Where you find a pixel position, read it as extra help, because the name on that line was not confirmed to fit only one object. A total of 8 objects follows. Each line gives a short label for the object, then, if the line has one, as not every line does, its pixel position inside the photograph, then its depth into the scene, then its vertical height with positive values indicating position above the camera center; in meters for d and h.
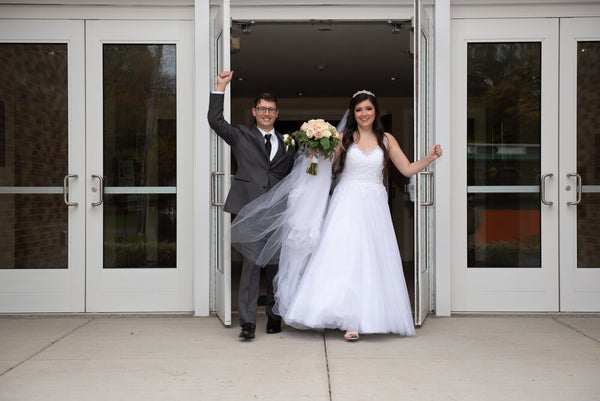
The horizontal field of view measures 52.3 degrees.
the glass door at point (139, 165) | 4.79 +0.23
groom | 4.12 +0.20
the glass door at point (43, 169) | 4.78 +0.20
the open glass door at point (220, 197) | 4.30 -0.02
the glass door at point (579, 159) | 4.76 +0.27
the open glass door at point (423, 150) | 4.29 +0.32
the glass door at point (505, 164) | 4.78 +0.24
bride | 4.01 -0.30
